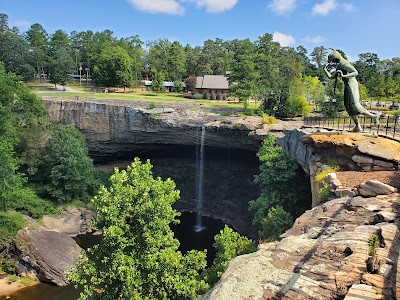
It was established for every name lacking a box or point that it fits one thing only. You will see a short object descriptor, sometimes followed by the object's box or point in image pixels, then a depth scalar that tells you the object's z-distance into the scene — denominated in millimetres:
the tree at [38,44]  62062
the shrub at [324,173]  14031
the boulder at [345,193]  11242
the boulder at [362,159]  13852
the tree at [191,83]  58969
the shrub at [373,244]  7138
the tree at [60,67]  55344
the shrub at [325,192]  12320
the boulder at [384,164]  13367
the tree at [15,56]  54375
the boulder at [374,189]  10742
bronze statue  15164
